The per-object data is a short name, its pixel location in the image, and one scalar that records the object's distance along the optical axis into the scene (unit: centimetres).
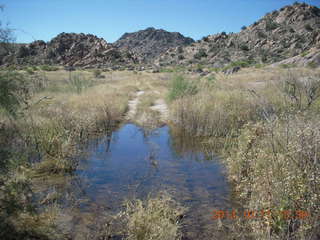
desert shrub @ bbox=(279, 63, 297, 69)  2628
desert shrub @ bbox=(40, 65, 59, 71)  3871
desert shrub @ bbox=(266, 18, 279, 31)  5219
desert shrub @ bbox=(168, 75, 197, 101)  1311
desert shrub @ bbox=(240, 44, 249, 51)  4972
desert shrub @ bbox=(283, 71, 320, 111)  748
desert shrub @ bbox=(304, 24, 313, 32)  4610
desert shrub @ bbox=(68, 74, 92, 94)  1525
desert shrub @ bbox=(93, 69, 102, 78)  3192
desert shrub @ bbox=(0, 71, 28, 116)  411
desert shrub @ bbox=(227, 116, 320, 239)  323
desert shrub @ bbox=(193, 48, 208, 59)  5507
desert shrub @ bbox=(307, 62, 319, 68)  2405
